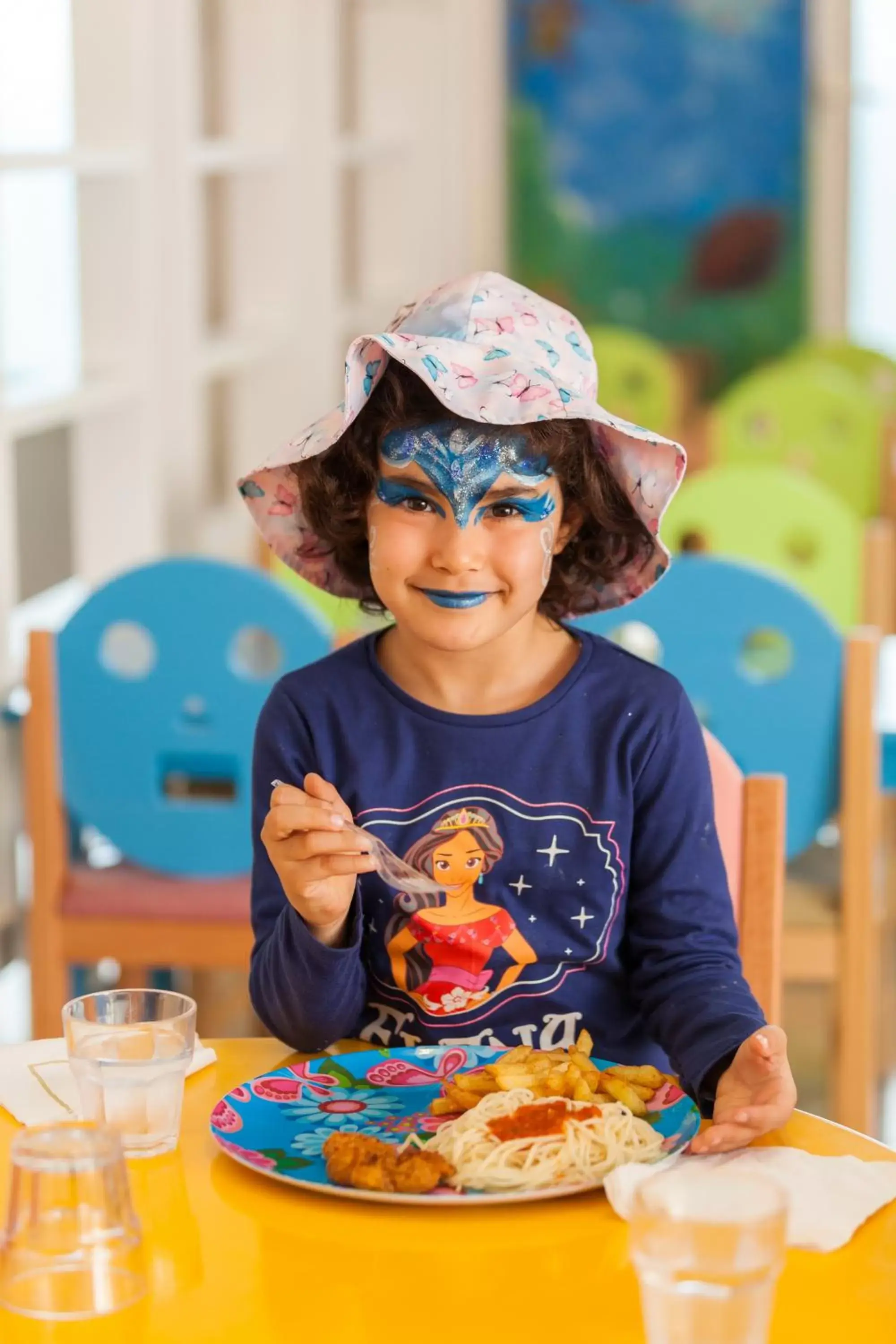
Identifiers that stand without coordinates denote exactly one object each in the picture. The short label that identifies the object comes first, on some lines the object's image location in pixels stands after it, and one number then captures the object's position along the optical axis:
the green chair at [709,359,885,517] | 5.20
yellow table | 1.62
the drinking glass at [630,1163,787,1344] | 1.54
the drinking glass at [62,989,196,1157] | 1.79
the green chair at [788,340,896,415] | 5.97
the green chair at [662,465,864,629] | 3.86
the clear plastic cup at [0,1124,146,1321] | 1.60
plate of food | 1.73
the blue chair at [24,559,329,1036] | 2.95
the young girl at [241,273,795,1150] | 2.00
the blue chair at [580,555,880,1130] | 2.87
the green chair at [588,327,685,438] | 5.82
